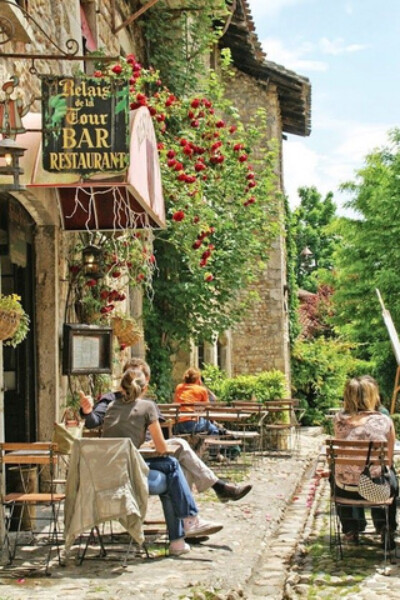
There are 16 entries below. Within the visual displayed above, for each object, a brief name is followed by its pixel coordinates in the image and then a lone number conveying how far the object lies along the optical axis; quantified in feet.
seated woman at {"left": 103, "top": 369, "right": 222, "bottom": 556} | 24.29
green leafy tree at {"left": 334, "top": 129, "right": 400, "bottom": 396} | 94.79
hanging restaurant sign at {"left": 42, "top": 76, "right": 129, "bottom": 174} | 25.25
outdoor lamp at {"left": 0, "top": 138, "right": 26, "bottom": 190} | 22.41
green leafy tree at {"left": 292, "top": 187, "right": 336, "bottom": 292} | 193.36
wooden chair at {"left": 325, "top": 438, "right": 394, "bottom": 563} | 23.97
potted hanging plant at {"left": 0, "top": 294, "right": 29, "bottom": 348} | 24.56
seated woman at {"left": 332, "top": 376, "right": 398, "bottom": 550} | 24.54
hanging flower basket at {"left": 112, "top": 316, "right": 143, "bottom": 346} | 39.37
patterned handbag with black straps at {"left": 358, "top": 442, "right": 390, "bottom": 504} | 23.82
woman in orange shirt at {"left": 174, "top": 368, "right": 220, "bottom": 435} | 41.01
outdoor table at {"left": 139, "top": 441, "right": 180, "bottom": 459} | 24.34
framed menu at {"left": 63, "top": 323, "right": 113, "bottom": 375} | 33.78
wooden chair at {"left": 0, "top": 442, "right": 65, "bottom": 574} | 23.16
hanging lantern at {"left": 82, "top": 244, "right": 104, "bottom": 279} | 35.17
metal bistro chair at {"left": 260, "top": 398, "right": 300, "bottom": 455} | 54.29
